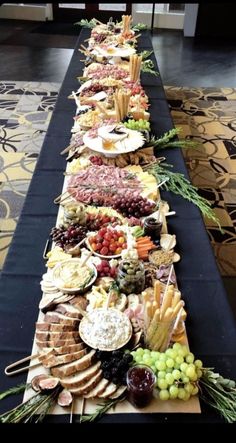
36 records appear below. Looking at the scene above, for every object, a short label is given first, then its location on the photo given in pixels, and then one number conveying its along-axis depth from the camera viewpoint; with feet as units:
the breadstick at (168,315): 4.07
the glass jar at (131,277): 4.98
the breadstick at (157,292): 4.27
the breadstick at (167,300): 4.15
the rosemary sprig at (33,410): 3.80
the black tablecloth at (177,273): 4.34
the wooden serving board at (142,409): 3.92
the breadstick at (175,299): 4.22
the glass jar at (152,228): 5.86
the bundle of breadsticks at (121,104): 8.63
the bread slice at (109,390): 3.96
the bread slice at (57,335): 4.44
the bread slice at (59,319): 4.59
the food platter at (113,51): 12.27
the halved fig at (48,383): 4.02
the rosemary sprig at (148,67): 12.04
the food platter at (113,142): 7.72
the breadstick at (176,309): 4.09
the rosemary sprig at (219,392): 3.91
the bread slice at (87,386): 4.00
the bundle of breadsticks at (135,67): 10.41
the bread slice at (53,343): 4.40
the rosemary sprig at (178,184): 6.68
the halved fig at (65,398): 3.94
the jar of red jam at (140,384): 3.82
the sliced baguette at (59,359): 4.24
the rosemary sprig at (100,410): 3.82
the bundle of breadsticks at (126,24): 13.96
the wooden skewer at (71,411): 3.84
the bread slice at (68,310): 4.73
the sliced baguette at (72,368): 4.15
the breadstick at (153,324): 4.10
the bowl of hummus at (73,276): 5.08
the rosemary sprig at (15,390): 4.01
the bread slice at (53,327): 4.52
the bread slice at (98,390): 3.97
